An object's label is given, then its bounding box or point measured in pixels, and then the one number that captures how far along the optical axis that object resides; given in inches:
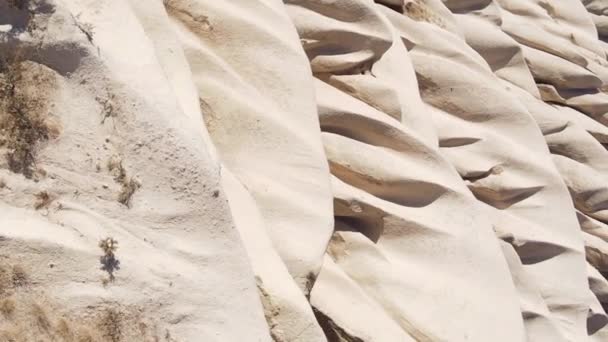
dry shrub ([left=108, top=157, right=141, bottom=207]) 751.5
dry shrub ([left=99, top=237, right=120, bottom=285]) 725.4
